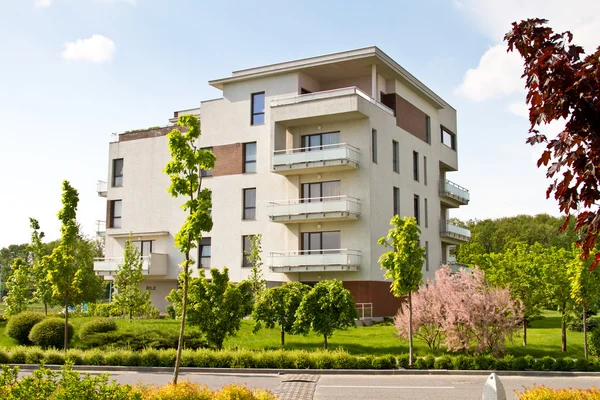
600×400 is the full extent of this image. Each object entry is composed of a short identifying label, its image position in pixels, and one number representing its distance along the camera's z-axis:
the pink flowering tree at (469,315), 21.66
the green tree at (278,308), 24.91
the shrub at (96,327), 26.25
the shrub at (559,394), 9.79
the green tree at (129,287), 38.36
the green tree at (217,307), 24.09
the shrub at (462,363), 20.22
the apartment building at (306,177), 37.50
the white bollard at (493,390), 9.23
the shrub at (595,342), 22.70
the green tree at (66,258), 24.27
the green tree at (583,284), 22.28
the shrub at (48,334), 25.39
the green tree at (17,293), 39.16
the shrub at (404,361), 20.64
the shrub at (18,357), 22.95
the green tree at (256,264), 37.56
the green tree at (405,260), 21.75
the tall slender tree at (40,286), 39.44
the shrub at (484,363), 20.11
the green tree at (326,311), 23.92
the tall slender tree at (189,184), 15.63
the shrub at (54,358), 22.62
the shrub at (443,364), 20.34
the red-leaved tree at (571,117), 5.82
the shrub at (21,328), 26.78
